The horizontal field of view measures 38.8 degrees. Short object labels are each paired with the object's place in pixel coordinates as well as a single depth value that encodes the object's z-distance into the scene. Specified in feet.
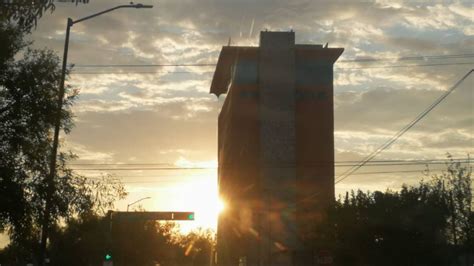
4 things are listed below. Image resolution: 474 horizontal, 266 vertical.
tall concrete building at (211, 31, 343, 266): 355.15
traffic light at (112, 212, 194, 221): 220.43
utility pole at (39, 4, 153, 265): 78.69
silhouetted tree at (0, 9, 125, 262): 78.33
